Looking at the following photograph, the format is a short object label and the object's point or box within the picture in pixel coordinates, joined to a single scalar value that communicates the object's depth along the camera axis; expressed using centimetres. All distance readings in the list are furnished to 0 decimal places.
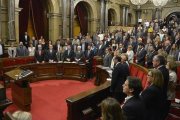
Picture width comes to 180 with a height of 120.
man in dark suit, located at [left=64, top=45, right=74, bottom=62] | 773
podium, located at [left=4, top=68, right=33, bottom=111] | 441
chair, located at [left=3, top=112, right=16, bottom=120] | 185
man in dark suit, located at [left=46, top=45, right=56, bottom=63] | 761
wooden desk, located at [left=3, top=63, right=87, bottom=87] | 703
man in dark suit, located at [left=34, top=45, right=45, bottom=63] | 743
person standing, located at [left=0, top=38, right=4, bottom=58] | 786
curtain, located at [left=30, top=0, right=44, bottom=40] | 1103
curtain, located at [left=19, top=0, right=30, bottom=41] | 1034
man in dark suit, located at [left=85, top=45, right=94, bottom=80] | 745
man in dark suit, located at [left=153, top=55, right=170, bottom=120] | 317
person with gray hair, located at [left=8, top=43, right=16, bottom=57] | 779
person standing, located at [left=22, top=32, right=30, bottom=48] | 955
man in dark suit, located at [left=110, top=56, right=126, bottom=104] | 380
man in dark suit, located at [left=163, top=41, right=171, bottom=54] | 705
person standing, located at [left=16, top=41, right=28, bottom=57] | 794
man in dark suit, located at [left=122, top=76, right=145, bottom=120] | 206
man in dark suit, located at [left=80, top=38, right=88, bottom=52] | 962
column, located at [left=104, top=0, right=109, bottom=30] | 1564
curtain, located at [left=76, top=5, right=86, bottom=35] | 1429
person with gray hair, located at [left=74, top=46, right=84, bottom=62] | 755
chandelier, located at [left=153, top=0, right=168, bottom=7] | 1369
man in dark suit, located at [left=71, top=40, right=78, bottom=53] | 910
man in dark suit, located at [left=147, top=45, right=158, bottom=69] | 585
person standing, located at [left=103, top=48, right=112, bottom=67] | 637
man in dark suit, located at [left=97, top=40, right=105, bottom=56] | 874
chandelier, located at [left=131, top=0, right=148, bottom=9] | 1248
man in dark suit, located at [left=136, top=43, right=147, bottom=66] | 635
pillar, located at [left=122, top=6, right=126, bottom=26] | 1954
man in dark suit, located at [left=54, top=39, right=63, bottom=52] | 921
